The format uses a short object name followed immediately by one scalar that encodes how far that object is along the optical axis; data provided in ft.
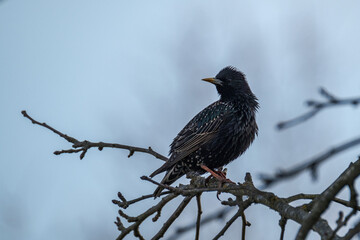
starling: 36.63
